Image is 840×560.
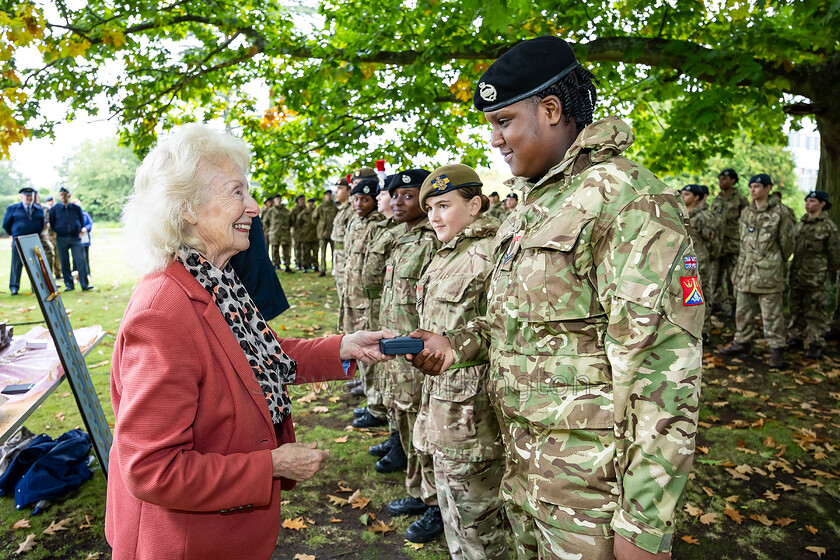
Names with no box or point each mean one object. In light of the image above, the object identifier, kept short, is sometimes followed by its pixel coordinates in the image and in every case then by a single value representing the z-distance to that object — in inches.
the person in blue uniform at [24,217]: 464.1
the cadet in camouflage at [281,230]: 703.1
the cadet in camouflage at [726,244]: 434.6
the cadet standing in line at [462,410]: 117.0
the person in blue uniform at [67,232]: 518.3
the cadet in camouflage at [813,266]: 333.7
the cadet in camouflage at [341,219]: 324.2
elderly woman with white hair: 59.9
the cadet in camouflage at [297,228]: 703.7
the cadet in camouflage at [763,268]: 318.3
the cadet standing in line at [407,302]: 165.5
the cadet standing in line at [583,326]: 59.7
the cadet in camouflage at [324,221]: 661.9
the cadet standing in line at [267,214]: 717.9
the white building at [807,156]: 2248.8
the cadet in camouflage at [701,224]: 385.4
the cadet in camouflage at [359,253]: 244.8
